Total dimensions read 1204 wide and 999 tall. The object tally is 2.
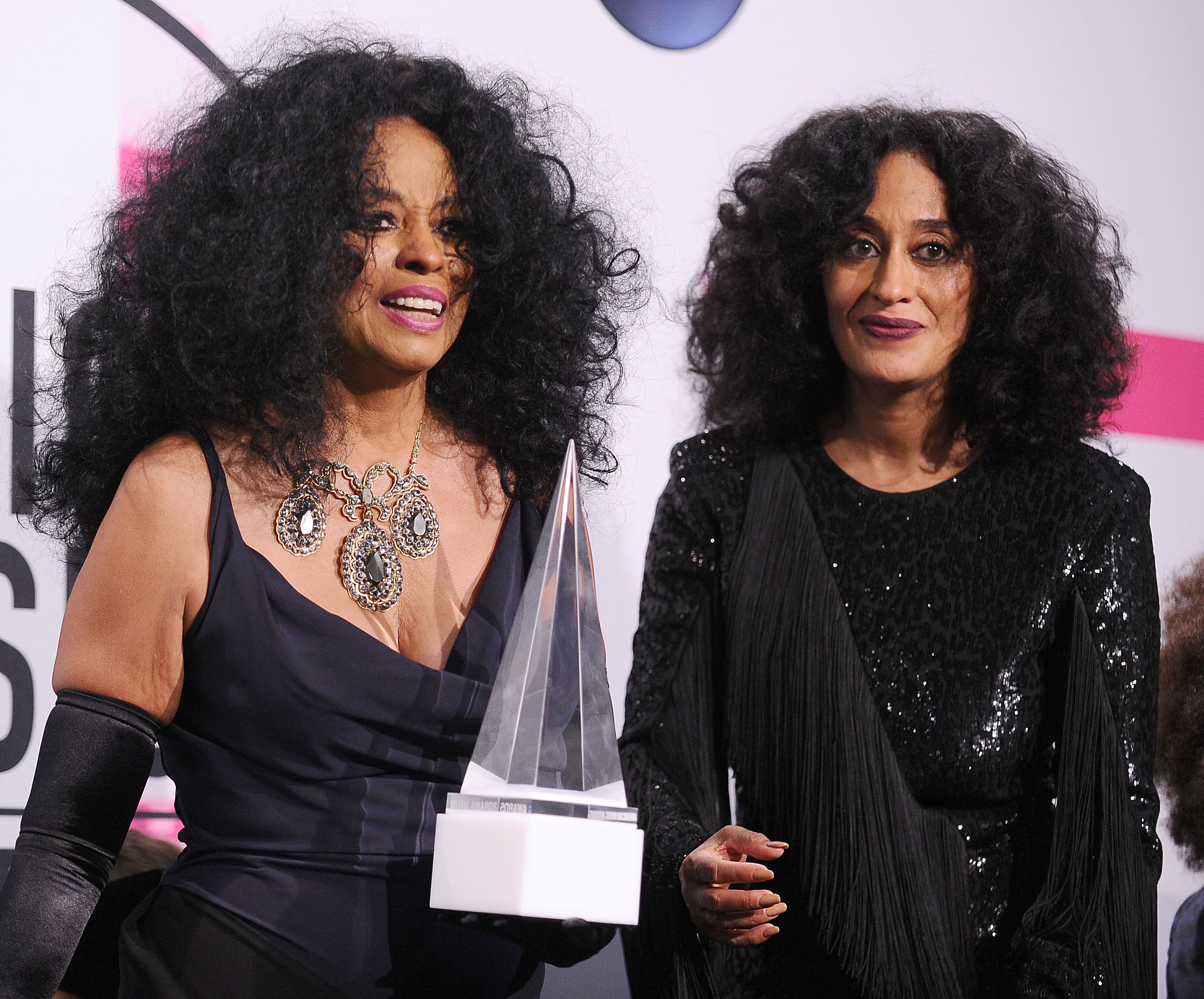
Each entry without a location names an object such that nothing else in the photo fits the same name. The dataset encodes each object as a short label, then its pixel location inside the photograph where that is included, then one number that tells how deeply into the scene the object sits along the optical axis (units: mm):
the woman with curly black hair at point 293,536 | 4220
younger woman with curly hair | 4414
